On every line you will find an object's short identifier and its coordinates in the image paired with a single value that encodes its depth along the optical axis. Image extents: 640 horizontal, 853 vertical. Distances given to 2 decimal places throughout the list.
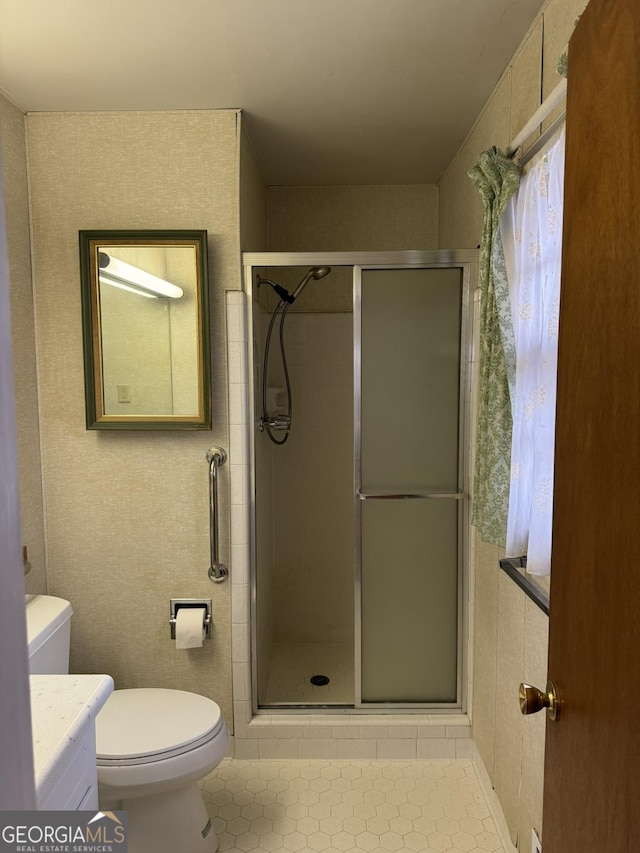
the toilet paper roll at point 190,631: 2.27
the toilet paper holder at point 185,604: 2.36
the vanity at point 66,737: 0.95
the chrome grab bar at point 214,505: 2.29
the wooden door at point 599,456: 0.68
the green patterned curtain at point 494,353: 1.66
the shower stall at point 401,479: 2.33
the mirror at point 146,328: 2.21
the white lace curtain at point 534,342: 1.42
